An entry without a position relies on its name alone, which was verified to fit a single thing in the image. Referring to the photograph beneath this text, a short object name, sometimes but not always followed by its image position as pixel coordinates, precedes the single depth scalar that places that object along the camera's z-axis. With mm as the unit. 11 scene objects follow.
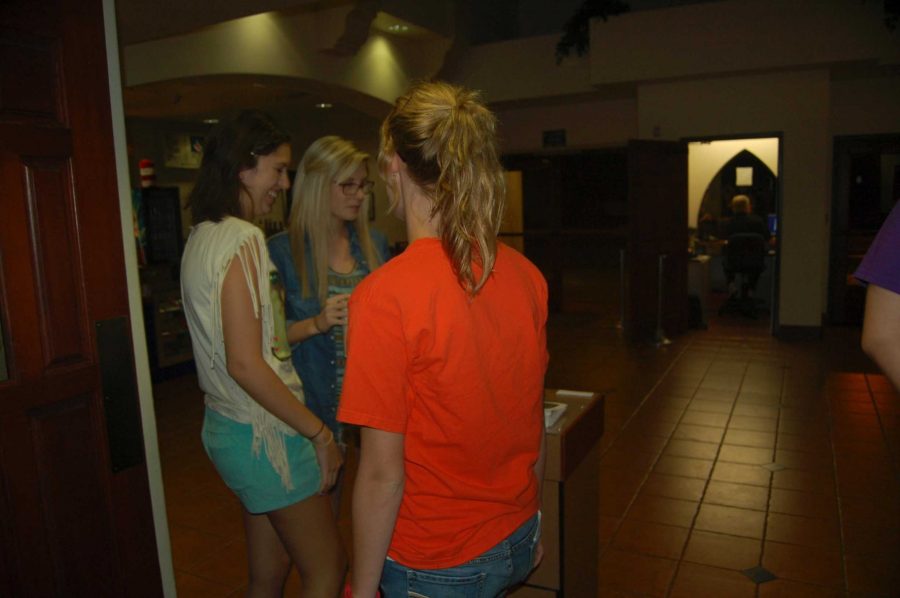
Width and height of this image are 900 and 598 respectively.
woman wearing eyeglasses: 2092
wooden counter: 1943
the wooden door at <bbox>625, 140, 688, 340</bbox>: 6984
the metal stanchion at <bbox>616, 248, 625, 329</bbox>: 7573
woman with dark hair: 1486
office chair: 8164
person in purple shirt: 1403
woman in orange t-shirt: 1096
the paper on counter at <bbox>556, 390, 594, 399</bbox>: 2288
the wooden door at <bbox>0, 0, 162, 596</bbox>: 1295
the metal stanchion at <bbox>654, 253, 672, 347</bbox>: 7090
